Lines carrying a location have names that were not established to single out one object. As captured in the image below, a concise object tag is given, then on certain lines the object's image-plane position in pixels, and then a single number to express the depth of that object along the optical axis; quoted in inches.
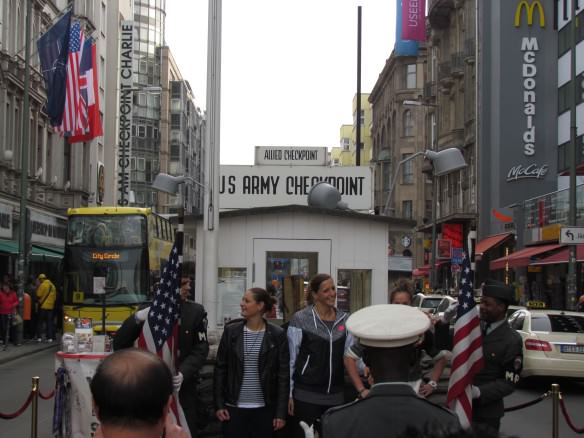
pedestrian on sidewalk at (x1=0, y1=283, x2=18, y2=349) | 1030.4
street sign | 921.1
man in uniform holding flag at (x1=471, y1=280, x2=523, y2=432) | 245.4
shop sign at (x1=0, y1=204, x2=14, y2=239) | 1290.6
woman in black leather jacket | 289.0
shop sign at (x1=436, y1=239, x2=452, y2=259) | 2159.2
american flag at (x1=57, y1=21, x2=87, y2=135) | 1253.1
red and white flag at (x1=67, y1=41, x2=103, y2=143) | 1272.1
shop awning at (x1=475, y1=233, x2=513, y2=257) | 1753.2
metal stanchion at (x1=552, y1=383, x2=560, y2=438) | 385.1
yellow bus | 1040.8
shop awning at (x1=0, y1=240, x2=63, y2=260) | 1232.0
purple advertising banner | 2696.9
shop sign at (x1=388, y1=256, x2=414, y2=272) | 1398.3
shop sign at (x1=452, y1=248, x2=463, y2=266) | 1647.4
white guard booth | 538.9
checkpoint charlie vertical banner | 2276.1
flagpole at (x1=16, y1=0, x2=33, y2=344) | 1055.6
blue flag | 1229.7
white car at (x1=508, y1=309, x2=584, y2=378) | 693.9
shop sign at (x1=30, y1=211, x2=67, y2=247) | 1450.5
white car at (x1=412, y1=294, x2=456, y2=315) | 1234.0
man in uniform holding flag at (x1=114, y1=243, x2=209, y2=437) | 280.8
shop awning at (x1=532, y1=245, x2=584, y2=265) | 1210.0
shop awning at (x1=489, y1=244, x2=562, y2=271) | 1354.6
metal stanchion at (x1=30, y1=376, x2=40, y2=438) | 387.5
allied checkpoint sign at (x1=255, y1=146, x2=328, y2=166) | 601.0
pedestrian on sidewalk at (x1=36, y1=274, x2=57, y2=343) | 1098.7
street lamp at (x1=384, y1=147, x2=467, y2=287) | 592.1
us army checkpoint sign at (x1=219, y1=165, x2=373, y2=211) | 604.7
